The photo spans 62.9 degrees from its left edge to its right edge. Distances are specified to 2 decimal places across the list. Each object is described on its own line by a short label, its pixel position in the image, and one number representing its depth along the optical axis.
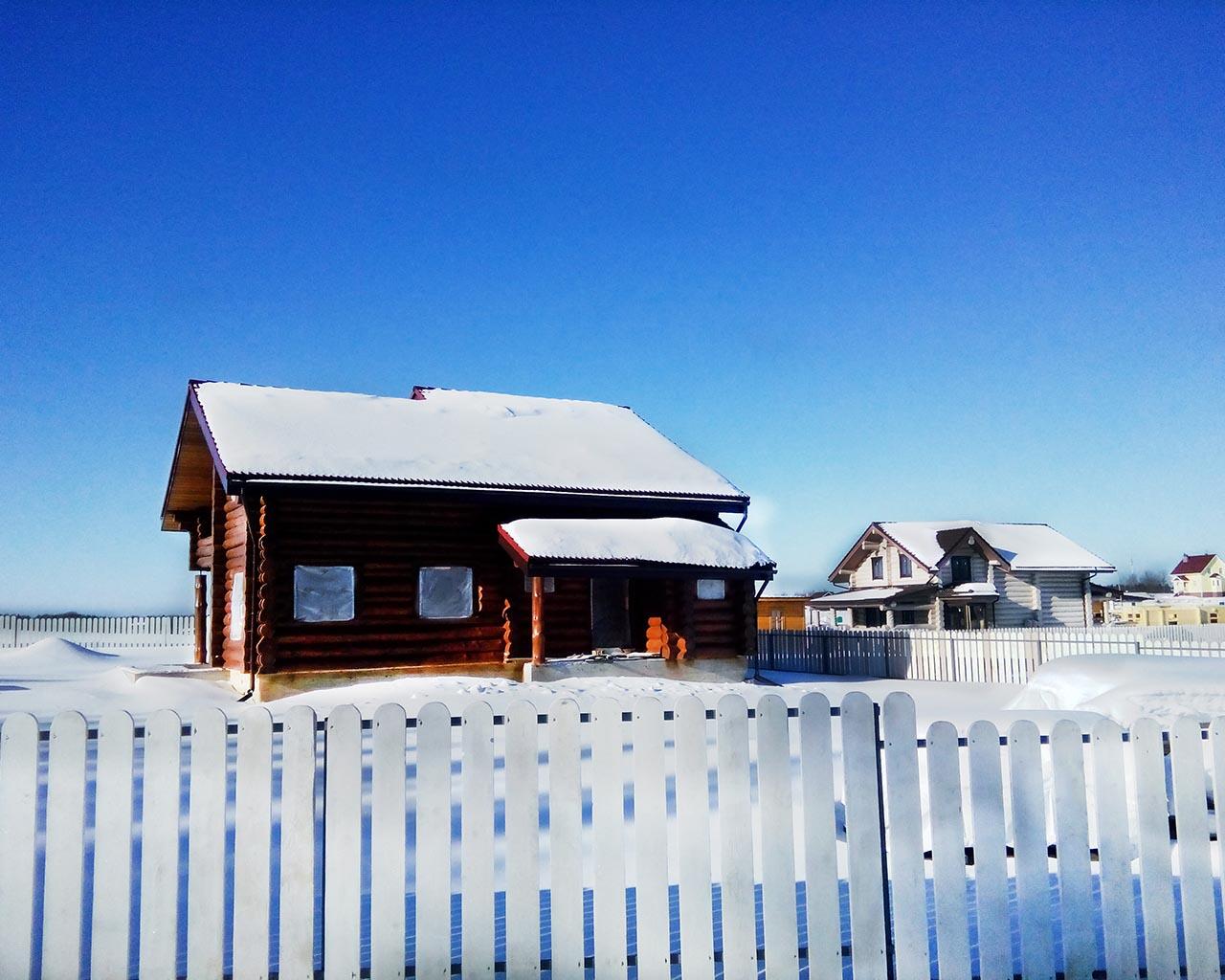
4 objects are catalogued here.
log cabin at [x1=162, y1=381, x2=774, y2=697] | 19.55
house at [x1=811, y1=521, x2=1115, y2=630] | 48.25
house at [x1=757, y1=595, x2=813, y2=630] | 54.76
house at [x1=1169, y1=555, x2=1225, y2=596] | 94.69
